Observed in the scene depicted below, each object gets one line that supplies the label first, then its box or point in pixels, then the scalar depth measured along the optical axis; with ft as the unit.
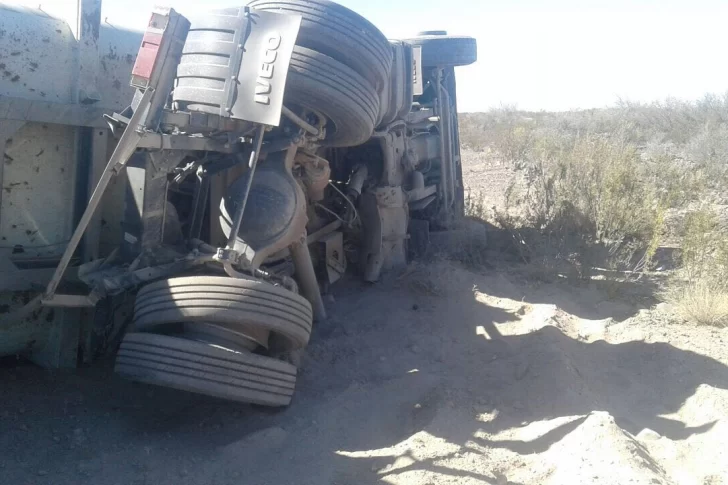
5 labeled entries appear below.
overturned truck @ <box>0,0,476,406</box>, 10.83
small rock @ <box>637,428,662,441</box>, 11.40
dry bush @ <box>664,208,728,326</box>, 16.43
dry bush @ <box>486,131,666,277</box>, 21.44
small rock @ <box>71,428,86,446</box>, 11.01
